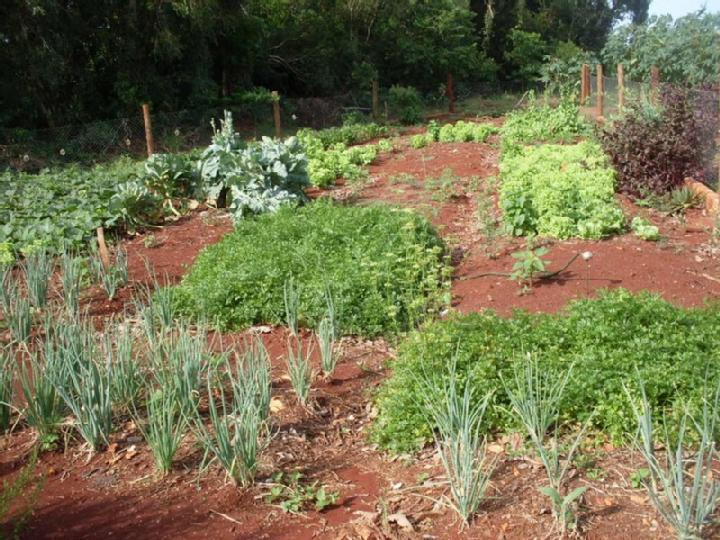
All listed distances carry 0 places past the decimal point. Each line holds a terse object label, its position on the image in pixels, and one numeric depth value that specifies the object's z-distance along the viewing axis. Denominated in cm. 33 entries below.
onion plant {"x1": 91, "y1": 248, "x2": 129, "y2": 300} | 658
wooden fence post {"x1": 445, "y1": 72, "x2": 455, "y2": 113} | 2458
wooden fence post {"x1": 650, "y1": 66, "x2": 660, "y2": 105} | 1153
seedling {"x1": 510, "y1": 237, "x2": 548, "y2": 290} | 591
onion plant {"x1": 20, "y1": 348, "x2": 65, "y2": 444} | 384
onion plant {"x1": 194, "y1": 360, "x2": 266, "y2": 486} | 338
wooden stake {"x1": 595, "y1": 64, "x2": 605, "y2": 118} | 1541
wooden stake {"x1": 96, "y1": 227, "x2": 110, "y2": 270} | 702
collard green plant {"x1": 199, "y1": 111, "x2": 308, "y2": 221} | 866
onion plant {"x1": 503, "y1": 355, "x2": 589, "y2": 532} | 315
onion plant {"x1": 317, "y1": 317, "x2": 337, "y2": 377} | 474
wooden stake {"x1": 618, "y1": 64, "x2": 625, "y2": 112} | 1306
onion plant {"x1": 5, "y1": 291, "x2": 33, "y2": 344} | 517
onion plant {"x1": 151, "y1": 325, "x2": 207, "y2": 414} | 371
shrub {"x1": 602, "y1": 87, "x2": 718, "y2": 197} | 918
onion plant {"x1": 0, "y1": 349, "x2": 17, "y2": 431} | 402
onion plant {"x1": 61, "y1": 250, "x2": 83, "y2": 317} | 577
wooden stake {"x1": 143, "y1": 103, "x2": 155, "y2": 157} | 1300
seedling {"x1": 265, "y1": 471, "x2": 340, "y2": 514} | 348
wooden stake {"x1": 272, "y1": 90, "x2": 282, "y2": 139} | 1630
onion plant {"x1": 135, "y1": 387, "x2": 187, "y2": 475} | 352
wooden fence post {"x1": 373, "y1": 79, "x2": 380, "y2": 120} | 2231
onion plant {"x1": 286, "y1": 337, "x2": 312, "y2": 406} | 435
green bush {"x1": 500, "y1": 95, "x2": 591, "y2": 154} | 1259
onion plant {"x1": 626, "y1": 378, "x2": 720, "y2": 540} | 274
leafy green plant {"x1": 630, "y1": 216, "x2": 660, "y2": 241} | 699
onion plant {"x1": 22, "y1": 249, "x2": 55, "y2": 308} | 586
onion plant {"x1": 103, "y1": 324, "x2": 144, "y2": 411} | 402
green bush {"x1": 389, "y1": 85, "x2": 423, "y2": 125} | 2481
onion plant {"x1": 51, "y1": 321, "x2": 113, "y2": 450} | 374
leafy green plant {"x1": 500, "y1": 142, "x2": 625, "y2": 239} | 713
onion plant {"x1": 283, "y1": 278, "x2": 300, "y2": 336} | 519
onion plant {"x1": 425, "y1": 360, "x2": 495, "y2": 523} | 316
